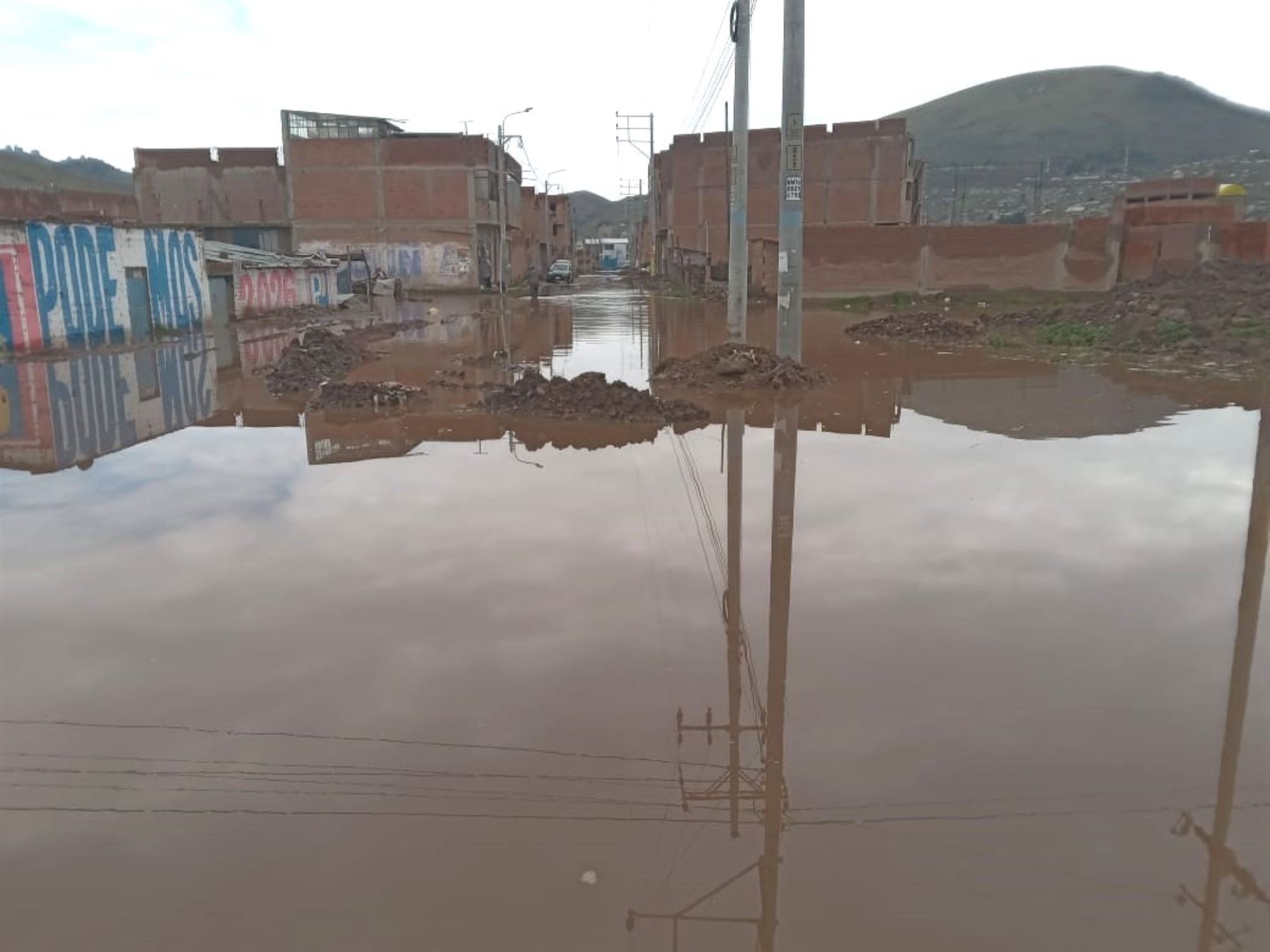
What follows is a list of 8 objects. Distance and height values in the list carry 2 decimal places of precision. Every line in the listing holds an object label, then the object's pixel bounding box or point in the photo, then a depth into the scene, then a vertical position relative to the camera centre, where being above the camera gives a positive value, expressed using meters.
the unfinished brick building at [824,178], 57.12 +7.21
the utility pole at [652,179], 63.88 +7.95
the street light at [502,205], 45.41 +4.50
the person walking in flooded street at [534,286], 44.66 +0.21
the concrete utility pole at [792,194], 14.67 +1.64
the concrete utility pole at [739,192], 19.70 +2.27
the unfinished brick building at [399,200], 53.66 +5.54
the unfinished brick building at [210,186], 58.25 +7.03
